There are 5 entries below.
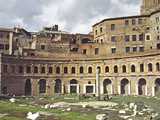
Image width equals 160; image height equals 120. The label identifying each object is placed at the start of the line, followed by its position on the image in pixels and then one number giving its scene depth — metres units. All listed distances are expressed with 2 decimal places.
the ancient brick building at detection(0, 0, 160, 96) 51.03
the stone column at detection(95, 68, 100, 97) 48.58
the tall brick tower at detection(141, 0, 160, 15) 58.82
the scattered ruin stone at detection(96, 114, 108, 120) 28.59
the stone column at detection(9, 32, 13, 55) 56.03
